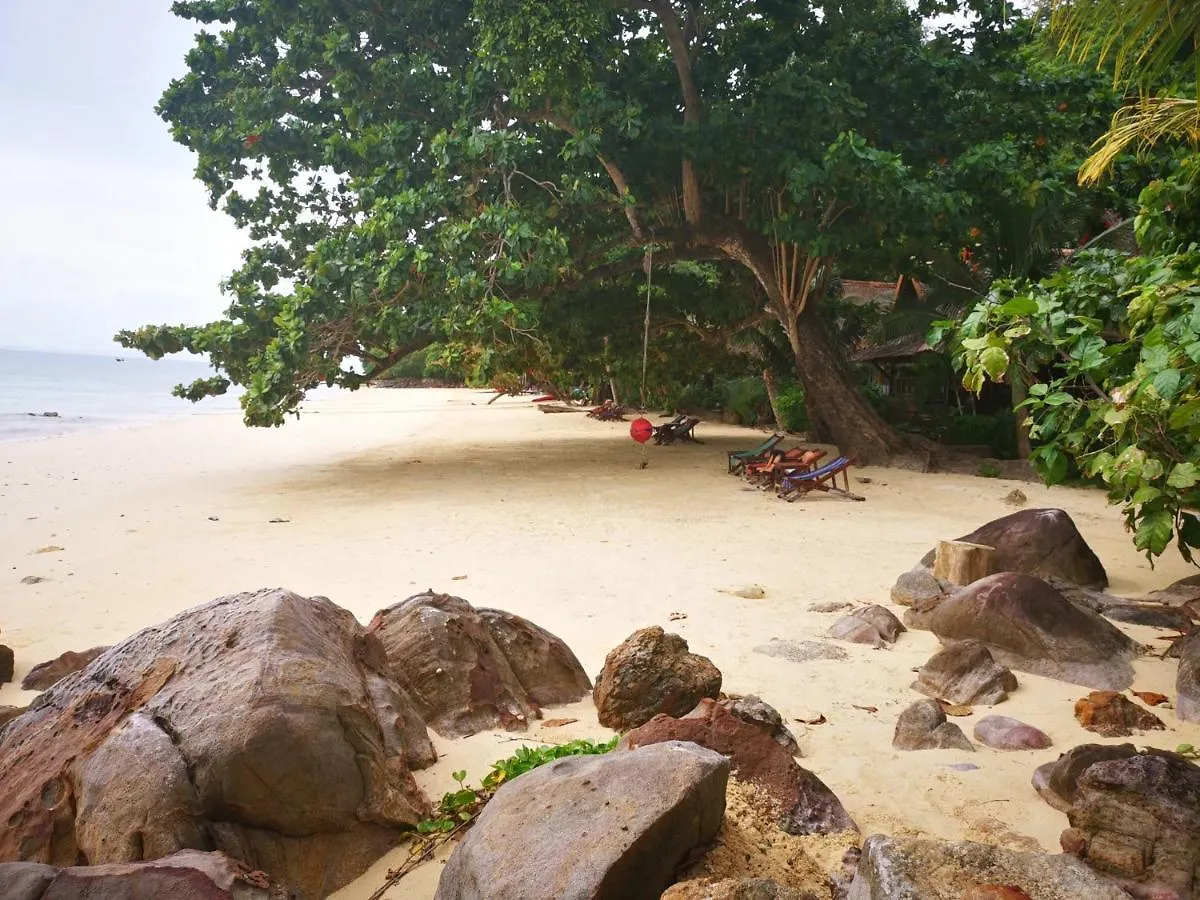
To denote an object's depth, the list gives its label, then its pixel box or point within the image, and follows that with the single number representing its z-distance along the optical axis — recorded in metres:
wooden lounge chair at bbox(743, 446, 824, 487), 11.88
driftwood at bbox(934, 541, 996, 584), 6.54
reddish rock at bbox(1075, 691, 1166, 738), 3.90
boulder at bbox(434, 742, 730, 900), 2.29
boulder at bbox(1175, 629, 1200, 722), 3.98
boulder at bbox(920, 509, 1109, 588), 6.63
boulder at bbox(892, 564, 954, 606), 6.31
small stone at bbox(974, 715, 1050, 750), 3.80
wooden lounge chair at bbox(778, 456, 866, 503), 11.20
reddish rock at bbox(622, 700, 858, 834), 3.05
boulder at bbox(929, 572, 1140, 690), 4.69
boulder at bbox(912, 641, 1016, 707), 4.39
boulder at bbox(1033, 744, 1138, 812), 3.18
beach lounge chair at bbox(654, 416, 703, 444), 17.97
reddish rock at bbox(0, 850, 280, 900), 2.05
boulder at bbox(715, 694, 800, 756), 3.47
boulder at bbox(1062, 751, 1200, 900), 2.54
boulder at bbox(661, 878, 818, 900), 2.11
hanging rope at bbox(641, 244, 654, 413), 14.11
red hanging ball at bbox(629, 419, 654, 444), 13.60
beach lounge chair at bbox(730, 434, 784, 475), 12.88
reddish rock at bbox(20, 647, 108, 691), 4.59
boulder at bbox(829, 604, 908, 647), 5.42
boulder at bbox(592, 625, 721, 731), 4.00
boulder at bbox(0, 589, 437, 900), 2.67
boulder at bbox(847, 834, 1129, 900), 2.09
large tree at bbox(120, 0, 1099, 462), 12.31
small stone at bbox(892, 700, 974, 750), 3.80
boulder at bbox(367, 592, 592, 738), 4.07
